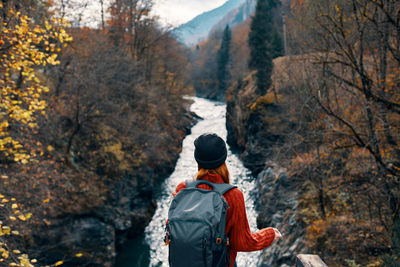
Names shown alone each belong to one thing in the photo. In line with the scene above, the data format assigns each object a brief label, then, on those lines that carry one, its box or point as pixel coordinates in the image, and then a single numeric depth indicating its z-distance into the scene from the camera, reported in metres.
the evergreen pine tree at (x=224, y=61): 56.52
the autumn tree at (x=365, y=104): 4.31
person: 1.87
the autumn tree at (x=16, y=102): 4.52
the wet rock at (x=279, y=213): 7.83
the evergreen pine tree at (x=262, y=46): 21.95
